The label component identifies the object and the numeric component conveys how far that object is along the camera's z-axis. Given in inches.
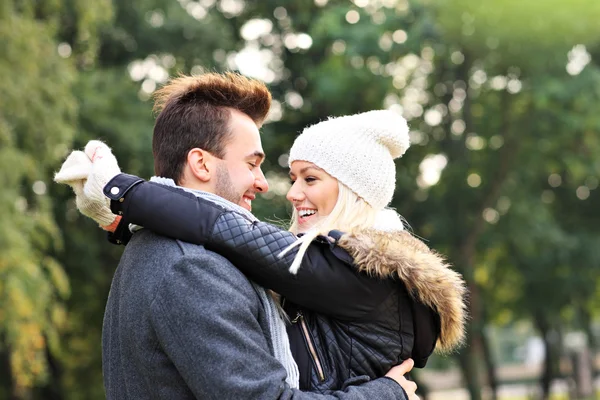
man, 87.8
